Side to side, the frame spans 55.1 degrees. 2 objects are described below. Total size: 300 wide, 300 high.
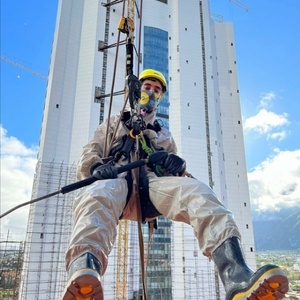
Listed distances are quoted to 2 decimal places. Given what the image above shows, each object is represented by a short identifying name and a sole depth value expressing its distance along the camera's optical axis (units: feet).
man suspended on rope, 3.38
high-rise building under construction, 39.70
